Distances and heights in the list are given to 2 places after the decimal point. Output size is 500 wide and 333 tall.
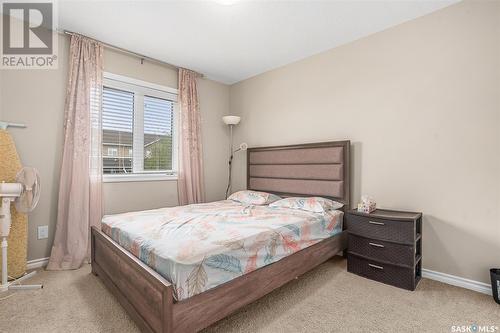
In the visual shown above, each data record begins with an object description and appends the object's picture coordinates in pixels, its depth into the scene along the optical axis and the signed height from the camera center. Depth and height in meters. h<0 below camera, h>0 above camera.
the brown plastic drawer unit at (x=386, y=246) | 2.22 -0.78
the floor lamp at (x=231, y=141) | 4.09 +0.45
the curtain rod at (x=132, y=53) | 2.79 +1.49
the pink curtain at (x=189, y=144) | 3.74 +0.33
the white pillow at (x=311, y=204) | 2.78 -0.45
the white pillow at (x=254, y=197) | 3.36 -0.45
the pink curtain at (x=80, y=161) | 2.73 +0.04
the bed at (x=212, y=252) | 1.45 -0.65
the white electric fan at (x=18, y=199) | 2.16 -0.32
